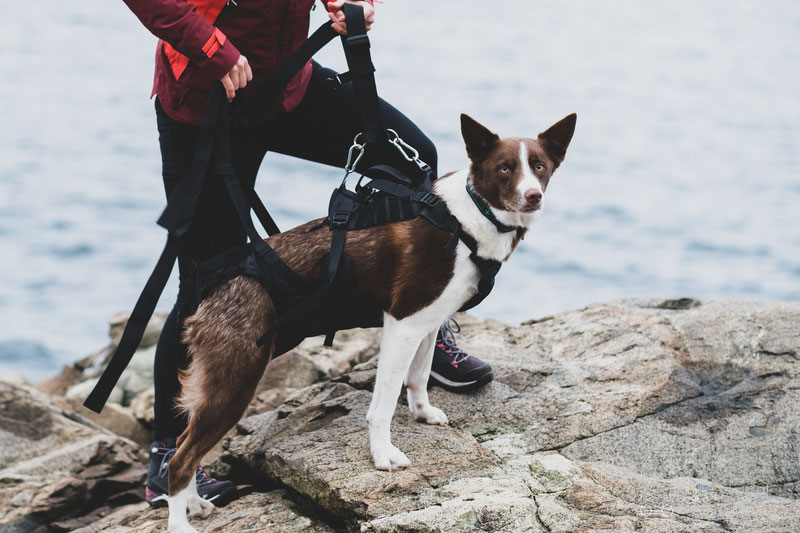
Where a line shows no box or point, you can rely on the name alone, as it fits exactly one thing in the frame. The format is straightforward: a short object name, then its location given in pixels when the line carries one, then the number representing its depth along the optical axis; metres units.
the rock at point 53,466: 4.87
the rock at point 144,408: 6.17
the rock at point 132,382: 7.22
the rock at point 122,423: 6.24
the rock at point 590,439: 3.49
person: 3.49
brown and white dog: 3.65
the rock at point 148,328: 8.05
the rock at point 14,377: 7.55
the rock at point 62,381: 8.13
